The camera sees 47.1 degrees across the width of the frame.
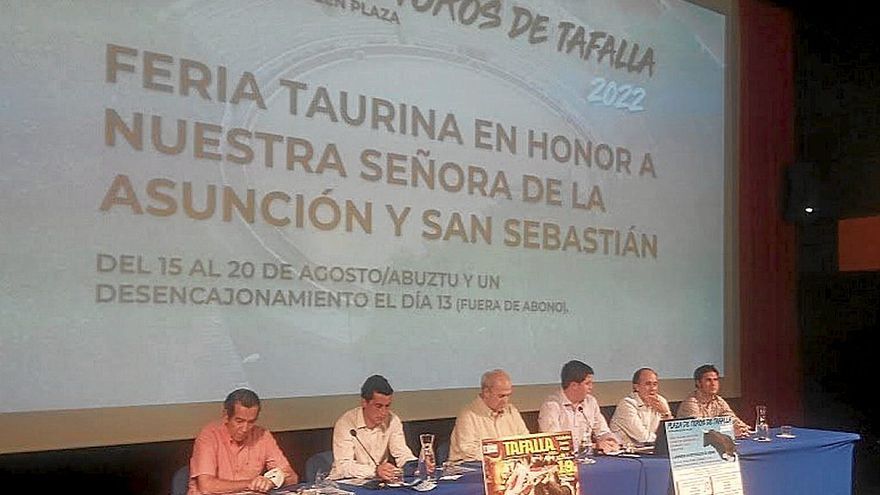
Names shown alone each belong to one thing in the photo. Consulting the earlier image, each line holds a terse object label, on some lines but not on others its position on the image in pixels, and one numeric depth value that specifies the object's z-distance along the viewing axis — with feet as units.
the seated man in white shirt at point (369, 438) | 10.96
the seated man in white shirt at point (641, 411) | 13.64
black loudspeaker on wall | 18.85
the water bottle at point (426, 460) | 10.07
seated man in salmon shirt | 9.96
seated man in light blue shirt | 13.19
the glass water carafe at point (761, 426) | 13.93
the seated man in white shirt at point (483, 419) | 12.20
